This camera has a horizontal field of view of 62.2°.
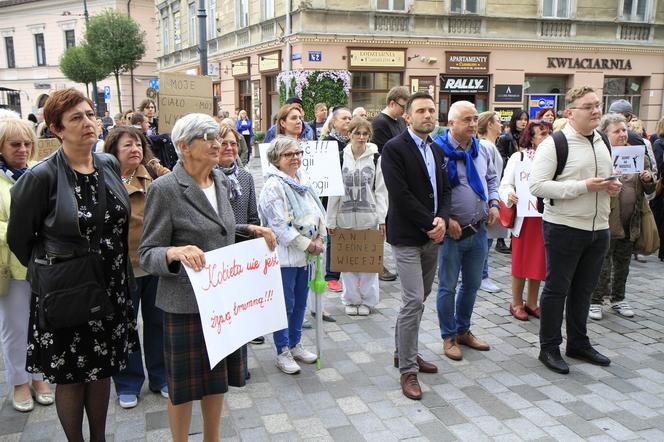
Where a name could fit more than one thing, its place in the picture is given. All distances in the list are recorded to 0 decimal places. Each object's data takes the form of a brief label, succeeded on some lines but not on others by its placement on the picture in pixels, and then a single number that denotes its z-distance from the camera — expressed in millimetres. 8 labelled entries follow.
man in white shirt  4188
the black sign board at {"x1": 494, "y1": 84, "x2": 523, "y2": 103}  21906
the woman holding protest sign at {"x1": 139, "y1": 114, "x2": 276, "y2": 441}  2738
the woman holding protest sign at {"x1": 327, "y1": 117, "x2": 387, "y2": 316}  5727
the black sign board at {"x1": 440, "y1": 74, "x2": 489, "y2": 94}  21438
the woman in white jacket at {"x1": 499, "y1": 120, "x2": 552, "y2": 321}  5535
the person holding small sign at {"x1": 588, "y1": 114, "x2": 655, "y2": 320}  5648
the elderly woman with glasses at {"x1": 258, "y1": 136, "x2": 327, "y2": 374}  4215
